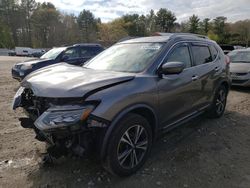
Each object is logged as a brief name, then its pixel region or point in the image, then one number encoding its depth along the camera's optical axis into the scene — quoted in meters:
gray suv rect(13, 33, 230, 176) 2.01
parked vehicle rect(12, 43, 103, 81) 6.49
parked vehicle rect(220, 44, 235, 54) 14.58
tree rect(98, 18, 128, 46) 51.19
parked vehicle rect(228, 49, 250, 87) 6.43
